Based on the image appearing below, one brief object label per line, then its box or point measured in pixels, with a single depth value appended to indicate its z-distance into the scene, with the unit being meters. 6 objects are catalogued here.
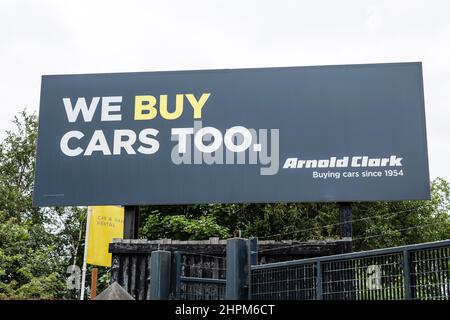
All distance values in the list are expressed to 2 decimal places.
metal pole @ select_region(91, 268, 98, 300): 20.66
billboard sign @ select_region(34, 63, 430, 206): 14.69
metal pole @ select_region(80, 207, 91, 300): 24.40
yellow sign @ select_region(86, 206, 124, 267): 23.64
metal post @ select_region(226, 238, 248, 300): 9.24
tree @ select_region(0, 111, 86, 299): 30.94
